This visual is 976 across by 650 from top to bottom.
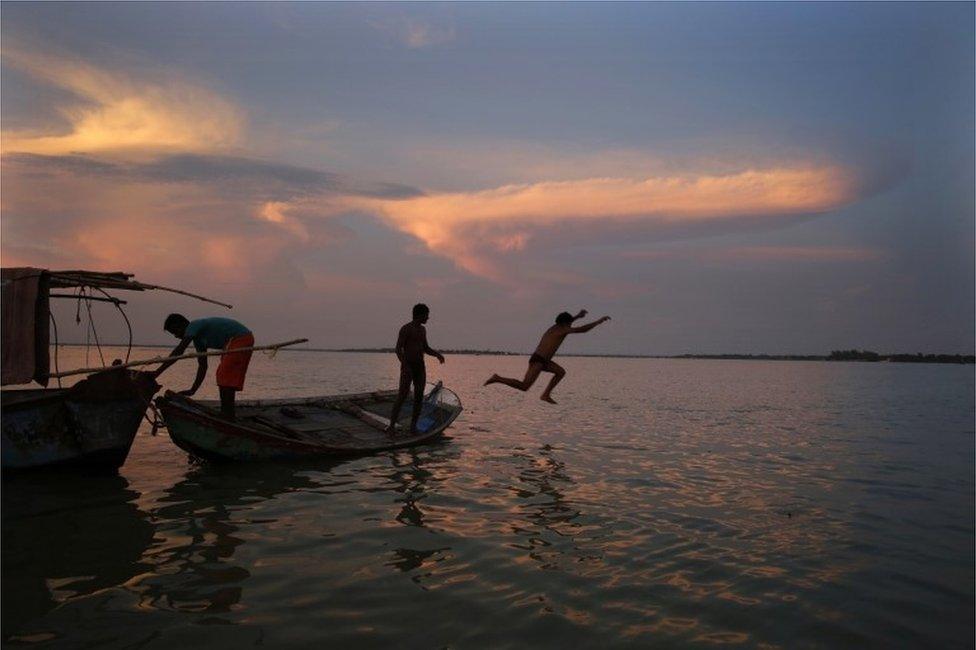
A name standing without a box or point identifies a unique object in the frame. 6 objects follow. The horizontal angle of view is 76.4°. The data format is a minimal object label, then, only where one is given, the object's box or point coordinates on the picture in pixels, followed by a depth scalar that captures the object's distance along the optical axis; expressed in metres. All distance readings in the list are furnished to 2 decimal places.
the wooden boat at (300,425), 10.21
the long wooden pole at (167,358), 8.89
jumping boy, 13.27
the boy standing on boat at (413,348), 12.91
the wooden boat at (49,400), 9.12
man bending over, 10.21
